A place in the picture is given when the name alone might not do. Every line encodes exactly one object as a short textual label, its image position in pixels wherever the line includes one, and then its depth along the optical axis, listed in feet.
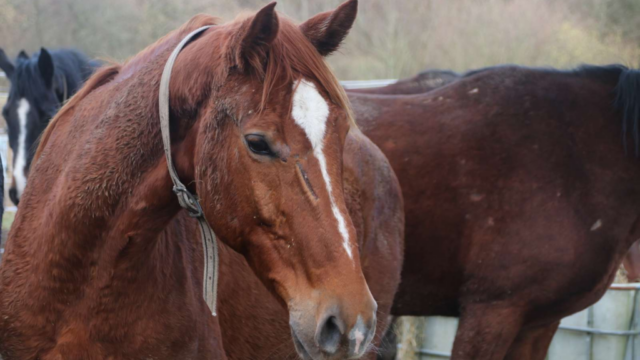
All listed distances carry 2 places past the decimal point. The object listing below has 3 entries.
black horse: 30.14
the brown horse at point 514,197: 24.66
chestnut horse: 11.05
